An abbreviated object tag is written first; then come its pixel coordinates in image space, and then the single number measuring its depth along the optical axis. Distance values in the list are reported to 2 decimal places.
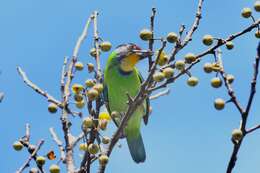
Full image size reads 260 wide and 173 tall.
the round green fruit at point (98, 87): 8.55
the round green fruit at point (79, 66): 9.47
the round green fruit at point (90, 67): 9.55
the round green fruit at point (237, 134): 6.28
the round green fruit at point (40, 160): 8.08
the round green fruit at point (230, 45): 8.91
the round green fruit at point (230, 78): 7.32
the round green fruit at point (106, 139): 8.55
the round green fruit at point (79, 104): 8.85
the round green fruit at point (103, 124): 8.52
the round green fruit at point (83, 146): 8.39
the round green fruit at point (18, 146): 8.83
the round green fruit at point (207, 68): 8.09
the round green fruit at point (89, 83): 9.18
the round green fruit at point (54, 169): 8.23
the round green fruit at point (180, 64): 8.02
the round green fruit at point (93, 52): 9.52
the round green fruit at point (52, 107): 9.08
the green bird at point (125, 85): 14.52
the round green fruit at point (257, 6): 8.91
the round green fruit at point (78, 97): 8.86
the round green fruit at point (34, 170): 8.12
